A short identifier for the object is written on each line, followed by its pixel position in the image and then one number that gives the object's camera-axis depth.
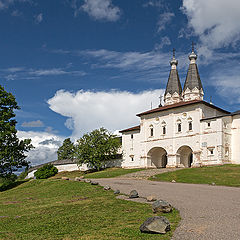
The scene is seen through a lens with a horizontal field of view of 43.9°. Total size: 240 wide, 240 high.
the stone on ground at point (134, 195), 15.74
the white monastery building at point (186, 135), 42.69
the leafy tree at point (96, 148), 52.41
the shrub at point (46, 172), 48.31
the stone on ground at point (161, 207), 11.12
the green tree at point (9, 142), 34.72
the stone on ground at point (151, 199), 14.32
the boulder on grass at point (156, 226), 8.29
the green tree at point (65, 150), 79.69
